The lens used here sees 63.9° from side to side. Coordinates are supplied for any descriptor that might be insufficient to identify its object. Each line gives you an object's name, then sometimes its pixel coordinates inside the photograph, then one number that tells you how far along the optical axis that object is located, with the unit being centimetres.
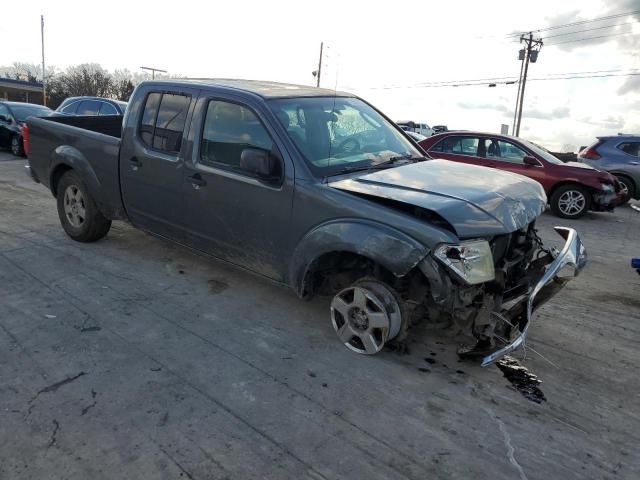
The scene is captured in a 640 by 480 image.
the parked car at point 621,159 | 1171
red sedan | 994
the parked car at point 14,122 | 1393
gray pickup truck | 334
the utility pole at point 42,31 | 4472
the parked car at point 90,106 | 1199
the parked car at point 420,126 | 3759
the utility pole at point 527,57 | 4010
